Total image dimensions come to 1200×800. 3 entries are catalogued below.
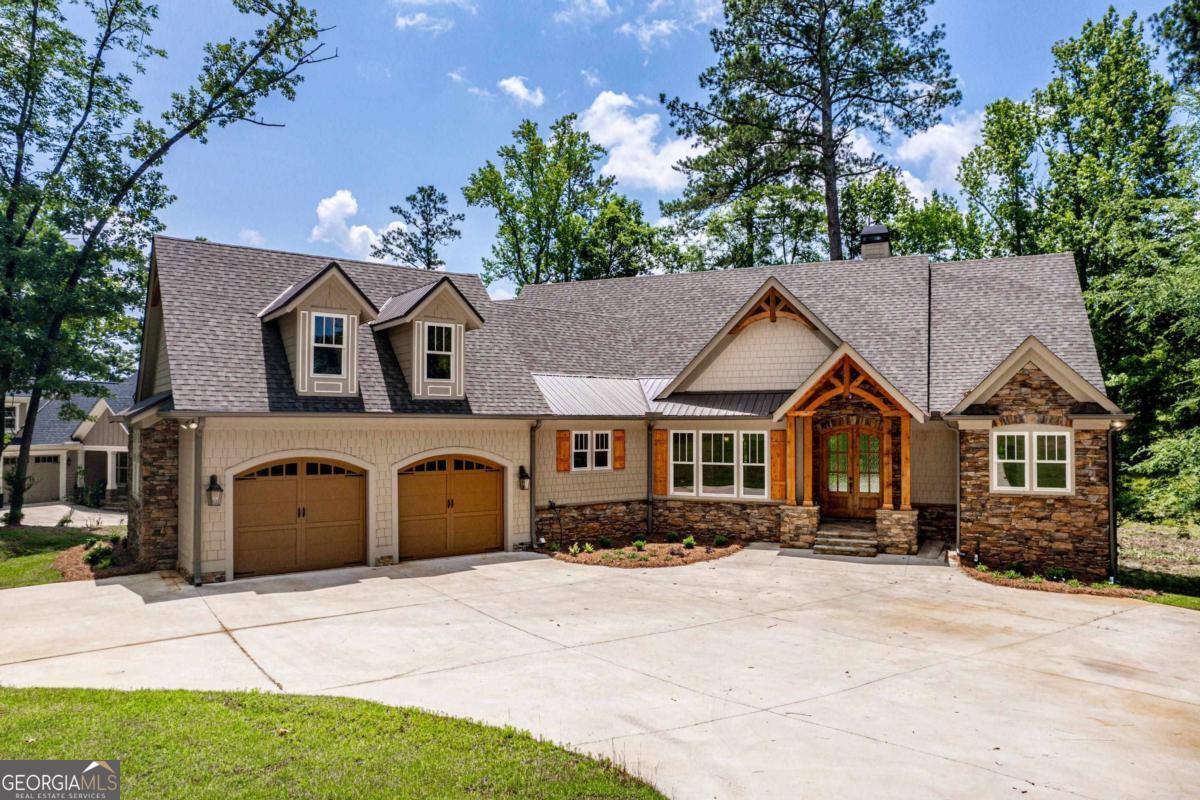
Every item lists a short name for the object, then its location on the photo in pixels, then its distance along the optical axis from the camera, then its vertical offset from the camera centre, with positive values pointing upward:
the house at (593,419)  13.74 -0.18
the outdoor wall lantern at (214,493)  12.59 -1.42
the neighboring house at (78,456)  28.84 -1.89
